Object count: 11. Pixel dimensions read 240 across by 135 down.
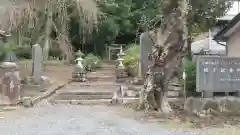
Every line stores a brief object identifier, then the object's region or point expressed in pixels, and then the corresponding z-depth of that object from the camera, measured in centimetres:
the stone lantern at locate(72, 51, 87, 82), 1938
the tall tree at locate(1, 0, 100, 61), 2159
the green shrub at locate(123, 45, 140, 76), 1898
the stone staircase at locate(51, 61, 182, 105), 1349
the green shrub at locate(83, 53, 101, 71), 2323
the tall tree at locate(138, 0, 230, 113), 1065
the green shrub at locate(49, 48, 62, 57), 2473
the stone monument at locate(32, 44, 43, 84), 1644
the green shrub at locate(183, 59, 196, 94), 1345
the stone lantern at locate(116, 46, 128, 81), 1908
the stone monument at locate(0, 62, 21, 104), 1238
